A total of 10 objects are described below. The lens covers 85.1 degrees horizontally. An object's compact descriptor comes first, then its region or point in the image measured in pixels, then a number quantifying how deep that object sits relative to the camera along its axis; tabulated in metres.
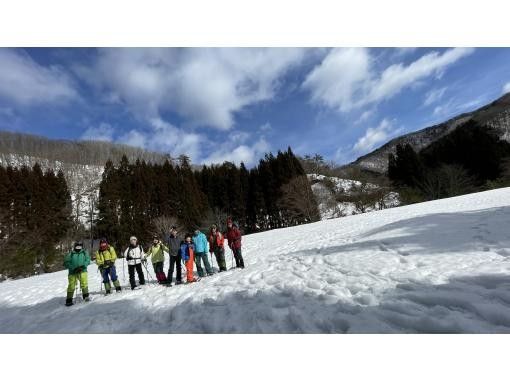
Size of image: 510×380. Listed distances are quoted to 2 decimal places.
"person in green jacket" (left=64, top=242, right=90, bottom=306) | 8.38
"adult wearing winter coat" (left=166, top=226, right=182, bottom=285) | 9.48
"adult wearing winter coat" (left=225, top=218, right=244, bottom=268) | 10.30
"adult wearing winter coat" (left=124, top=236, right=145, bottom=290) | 9.23
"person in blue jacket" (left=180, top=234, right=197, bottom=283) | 9.21
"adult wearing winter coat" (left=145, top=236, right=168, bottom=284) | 9.55
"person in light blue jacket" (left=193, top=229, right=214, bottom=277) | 9.96
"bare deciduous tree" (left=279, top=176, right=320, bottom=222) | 38.56
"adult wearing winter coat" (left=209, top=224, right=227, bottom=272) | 10.26
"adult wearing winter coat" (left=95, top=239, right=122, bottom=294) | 9.08
